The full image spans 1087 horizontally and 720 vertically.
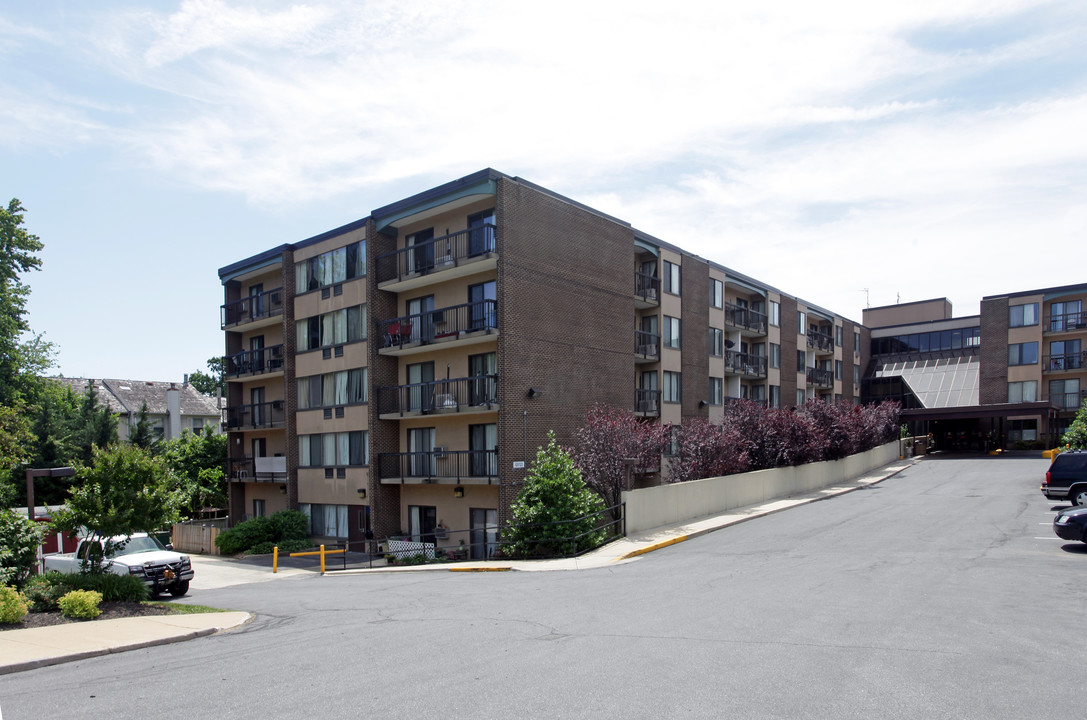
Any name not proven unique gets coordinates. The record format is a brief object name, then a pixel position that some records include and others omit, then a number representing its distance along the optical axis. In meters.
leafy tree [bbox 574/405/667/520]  25.73
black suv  26.44
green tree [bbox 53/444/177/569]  15.66
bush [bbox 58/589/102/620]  13.98
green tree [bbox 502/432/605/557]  22.80
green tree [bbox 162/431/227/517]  43.35
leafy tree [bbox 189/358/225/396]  85.12
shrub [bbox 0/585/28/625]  12.77
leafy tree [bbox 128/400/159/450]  49.52
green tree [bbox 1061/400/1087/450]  32.94
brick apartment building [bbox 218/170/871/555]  27.08
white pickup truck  19.61
